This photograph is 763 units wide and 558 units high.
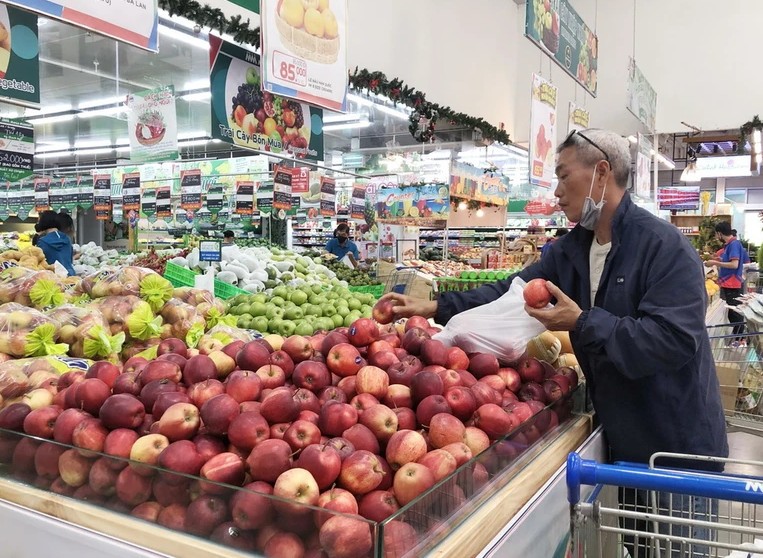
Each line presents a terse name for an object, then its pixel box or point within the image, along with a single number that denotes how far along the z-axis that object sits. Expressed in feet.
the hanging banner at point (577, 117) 26.78
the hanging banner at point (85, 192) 43.42
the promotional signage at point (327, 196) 38.86
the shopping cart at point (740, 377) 11.08
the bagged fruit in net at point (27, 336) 8.28
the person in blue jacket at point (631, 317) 5.84
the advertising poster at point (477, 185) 29.14
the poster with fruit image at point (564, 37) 17.34
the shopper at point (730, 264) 32.53
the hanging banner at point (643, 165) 32.81
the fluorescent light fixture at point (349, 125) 42.68
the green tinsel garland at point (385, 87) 16.78
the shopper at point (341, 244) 33.55
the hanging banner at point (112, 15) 8.55
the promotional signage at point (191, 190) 36.47
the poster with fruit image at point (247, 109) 15.85
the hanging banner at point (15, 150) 26.27
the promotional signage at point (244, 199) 36.24
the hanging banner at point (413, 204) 28.30
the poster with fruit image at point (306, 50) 11.62
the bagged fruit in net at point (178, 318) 9.93
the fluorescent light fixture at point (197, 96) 37.63
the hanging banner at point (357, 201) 42.52
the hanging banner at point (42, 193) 46.24
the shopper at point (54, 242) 22.95
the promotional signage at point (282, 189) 28.81
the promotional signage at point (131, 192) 39.04
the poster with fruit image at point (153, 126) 20.74
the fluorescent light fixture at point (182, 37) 24.59
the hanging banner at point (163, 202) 38.17
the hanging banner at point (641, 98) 28.22
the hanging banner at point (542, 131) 22.72
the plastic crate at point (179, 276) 14.58
